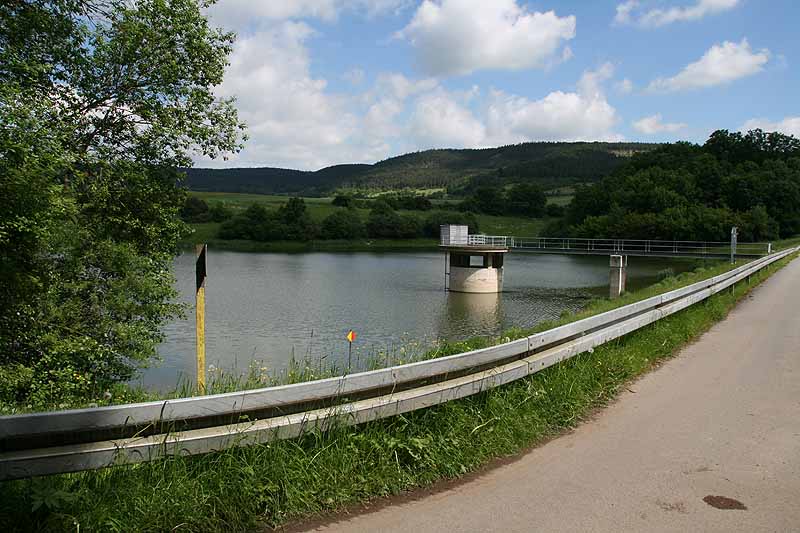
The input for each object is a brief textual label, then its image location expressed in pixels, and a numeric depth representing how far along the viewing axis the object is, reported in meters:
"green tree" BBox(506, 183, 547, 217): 162.62
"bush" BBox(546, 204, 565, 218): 160.75
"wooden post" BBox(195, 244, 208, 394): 7.62
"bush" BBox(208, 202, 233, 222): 138.25
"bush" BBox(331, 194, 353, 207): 171.24
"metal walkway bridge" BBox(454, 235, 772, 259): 56.10
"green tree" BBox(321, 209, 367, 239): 133.88
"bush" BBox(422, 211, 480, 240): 139.25
